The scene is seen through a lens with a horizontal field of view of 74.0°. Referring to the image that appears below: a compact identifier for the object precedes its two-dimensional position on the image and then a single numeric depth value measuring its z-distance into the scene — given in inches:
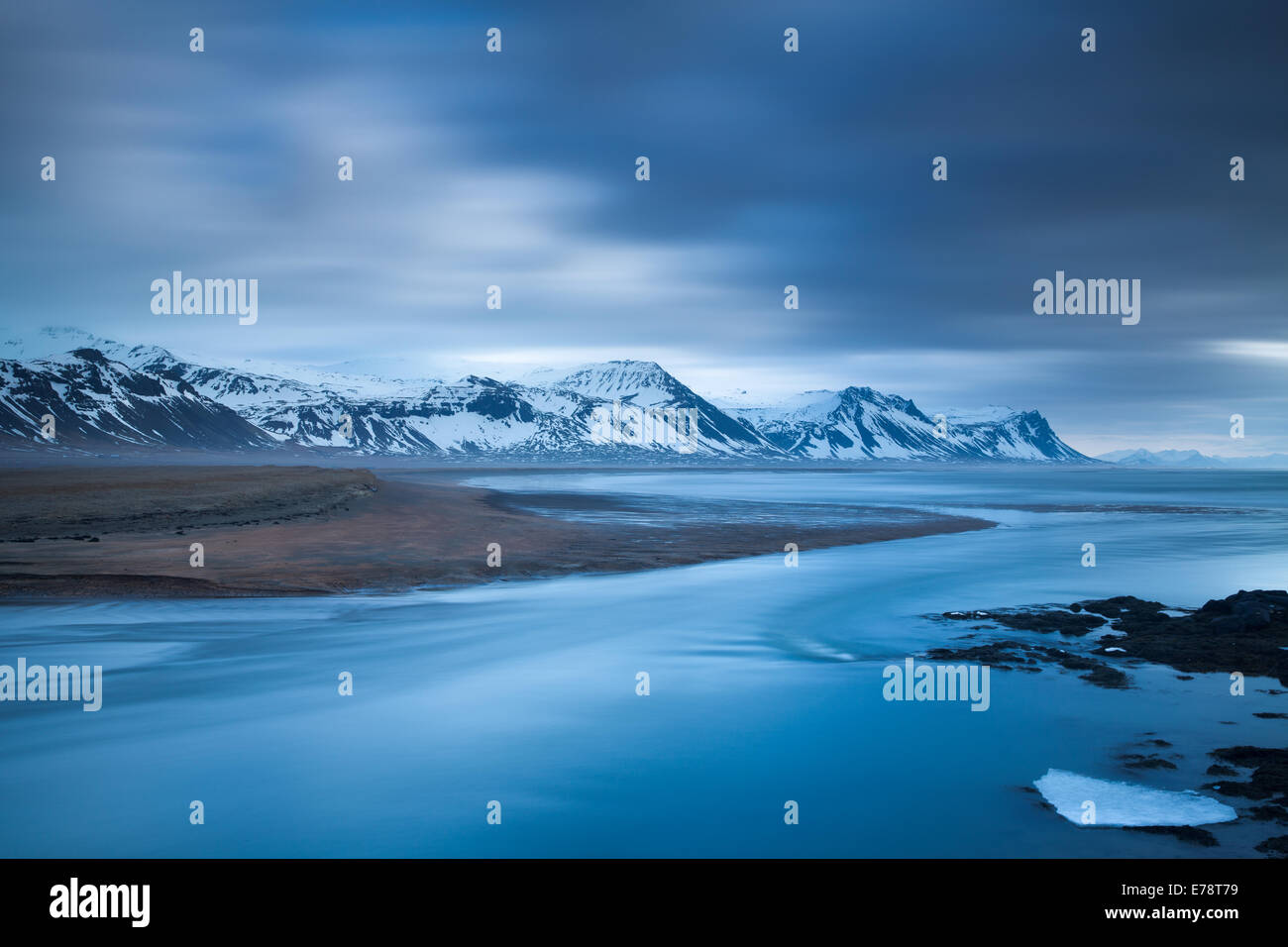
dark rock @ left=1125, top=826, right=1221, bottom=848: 357.4
